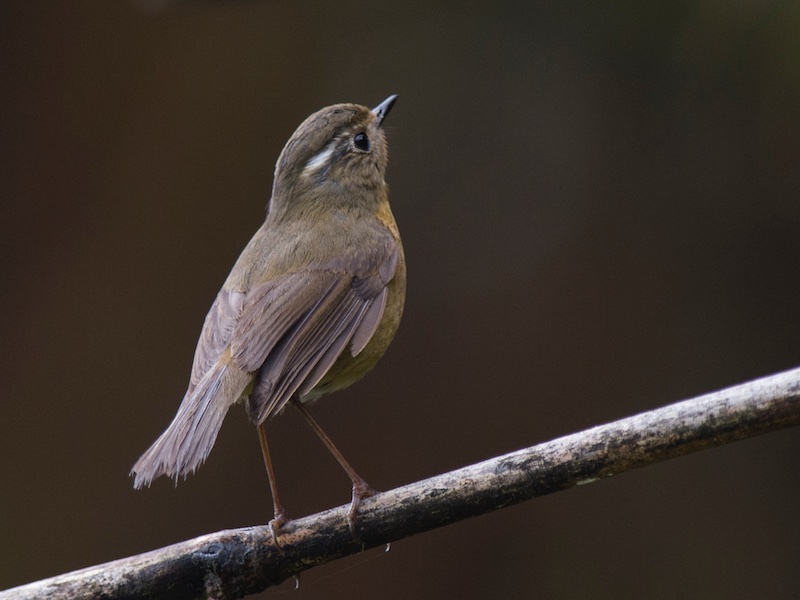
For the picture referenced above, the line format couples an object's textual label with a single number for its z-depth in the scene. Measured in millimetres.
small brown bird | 5918
